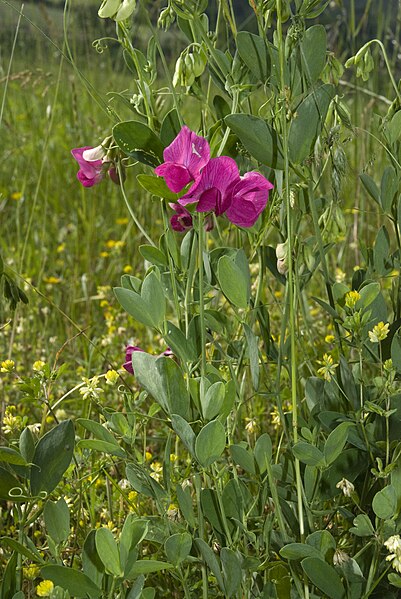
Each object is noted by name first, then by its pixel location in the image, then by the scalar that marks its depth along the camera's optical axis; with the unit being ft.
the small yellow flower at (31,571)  2.04
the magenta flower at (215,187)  1.86
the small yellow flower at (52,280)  3.71
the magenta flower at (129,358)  2.07
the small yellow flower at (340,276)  2.84
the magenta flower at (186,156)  1.86
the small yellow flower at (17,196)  4.21
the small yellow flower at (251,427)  2.24
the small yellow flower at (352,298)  1.95
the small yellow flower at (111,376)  2.12
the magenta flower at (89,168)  2.08
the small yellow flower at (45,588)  1.84
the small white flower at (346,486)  2.03
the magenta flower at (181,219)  1.96
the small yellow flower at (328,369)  2.00
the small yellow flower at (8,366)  2.15
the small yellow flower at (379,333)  1.96
